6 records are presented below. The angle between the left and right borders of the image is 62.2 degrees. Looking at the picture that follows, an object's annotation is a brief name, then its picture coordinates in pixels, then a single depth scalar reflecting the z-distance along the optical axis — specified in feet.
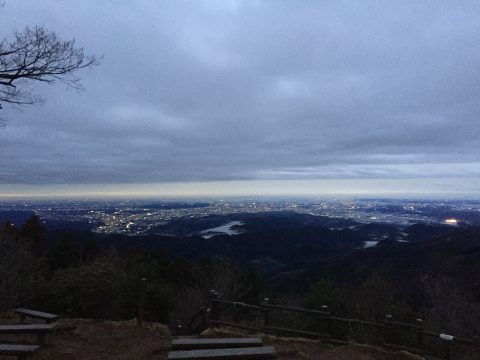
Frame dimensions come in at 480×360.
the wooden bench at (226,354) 16.56
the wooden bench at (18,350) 17.33
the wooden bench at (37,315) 24.08
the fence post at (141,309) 27.40
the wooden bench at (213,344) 19.12
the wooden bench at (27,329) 20.34
